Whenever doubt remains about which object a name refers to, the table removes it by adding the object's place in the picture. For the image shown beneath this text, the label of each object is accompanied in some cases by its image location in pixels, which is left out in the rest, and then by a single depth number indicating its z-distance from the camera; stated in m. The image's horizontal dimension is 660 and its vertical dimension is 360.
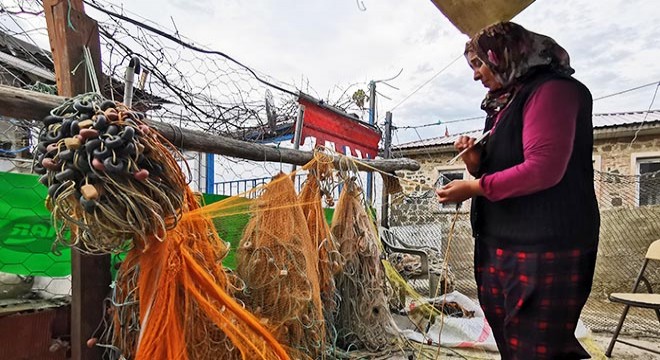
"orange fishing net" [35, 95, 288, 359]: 0.84
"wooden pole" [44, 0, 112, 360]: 1.21
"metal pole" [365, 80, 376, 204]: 4.87
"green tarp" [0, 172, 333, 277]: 1.33
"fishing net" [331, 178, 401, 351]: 2.50
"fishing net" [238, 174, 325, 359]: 1.82
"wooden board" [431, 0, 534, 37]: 1.55
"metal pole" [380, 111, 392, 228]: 4.66
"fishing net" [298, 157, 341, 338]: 2.21
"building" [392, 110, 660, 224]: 5.04
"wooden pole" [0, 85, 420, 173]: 1.02
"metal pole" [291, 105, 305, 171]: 2.92
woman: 0.97
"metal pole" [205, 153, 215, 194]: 4.20
